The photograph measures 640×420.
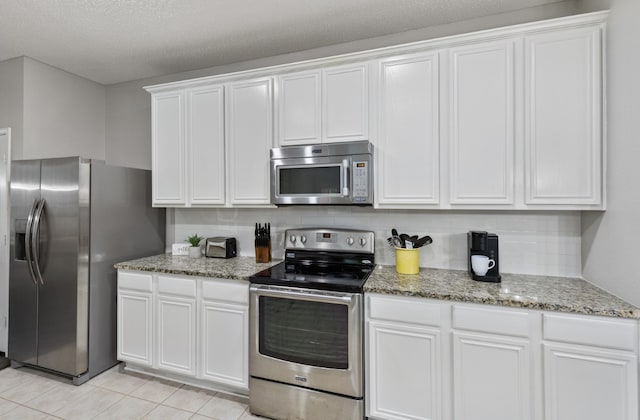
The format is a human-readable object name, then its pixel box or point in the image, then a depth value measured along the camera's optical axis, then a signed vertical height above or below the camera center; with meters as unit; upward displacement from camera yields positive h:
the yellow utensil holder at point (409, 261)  2.20 -0.36
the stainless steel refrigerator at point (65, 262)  2.44 -0.44
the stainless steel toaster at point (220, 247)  2.78 -0.34
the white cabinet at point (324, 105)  2.23 +0.76
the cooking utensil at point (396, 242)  2.23 -0.23
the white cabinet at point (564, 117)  1.78 +0.54
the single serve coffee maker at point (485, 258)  1.97 -0.31
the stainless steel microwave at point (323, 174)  2.15 +0.25
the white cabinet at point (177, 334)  2.34 -0.95
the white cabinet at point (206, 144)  2.62 +0.55
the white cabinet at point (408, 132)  2.07 +0.52
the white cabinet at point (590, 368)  1.47 -0.77
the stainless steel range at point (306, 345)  1.88 -0.85
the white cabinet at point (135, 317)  2.48 -0.87
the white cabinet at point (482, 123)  1.93 +0.54
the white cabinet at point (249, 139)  2.48 +0.56
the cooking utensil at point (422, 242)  2.19 -0.23
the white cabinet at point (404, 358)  1.77 -0.86
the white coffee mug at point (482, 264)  1.97 -0.35
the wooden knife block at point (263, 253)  2.62 -0.37
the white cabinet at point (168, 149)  2.75 +0.53
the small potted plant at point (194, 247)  2.86 -0.35
